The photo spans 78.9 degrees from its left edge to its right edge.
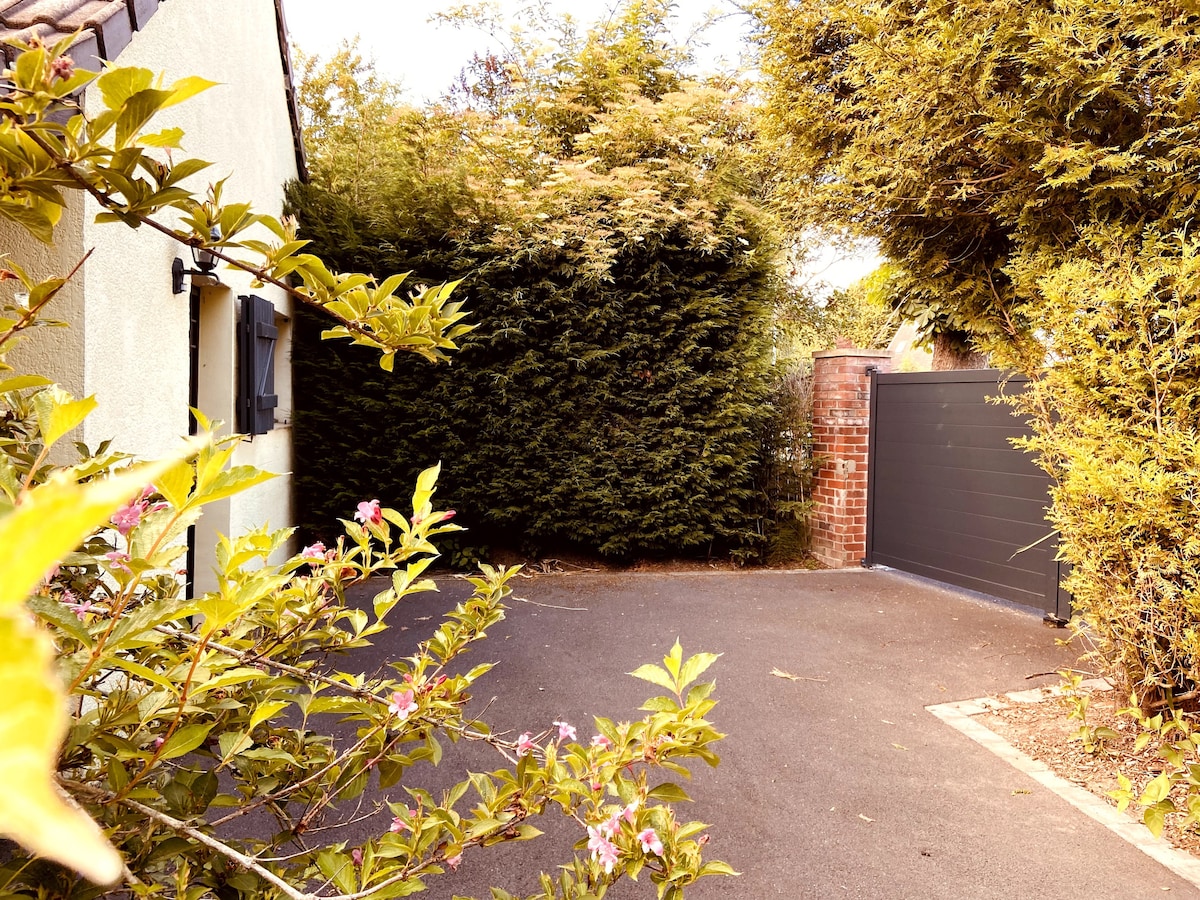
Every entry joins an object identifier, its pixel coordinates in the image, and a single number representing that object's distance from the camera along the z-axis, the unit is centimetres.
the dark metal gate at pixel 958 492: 541
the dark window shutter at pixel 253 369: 467
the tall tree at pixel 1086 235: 301
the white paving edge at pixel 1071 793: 244
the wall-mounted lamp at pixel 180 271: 349
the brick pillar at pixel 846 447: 701
